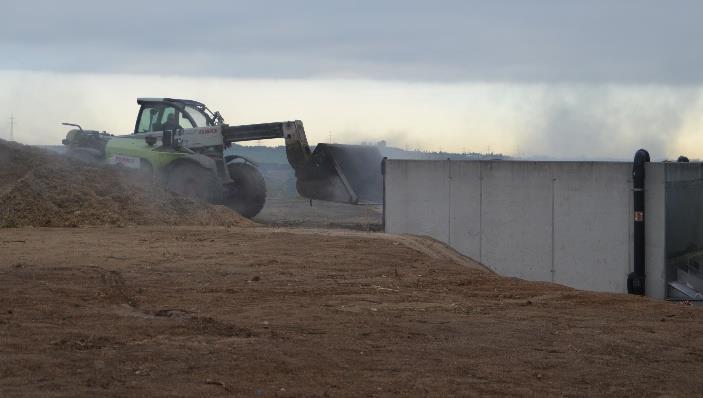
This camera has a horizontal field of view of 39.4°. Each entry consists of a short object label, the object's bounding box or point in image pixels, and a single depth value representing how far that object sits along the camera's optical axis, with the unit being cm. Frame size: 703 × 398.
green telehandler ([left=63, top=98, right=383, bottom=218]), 2547
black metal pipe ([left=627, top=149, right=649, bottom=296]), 1909
